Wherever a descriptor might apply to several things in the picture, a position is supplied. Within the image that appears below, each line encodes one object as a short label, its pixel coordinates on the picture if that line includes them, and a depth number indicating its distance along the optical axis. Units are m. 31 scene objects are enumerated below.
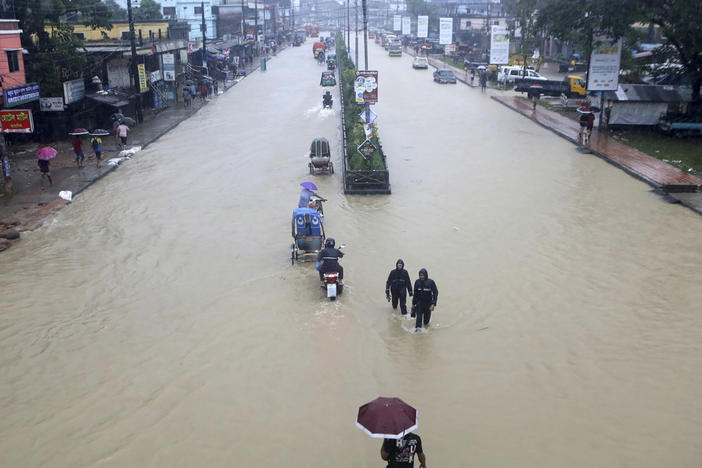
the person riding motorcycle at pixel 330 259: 12.23
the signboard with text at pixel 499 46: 47.75
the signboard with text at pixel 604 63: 29.73
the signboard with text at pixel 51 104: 26.12
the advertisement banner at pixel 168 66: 40.62
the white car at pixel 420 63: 66.44
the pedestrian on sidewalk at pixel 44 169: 20.44
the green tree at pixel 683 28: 26.66
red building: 24.02
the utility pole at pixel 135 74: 31.54
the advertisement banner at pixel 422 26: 81.69
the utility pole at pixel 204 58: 51.44
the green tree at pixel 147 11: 77.12
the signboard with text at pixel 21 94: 21.92
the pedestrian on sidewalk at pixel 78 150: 23.55
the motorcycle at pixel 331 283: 12.24
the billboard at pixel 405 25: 100.06
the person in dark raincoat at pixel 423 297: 10.83
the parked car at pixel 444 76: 52.75
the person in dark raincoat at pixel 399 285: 11.38
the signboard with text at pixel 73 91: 26.99
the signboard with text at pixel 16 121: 20.33
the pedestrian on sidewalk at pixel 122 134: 27.14
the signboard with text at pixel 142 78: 33.59
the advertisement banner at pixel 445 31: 72.88
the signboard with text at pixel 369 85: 24.73
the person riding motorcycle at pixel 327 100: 39.53
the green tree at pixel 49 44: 27.13
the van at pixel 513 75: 50.72
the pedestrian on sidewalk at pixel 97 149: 23.81
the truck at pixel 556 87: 43.31
